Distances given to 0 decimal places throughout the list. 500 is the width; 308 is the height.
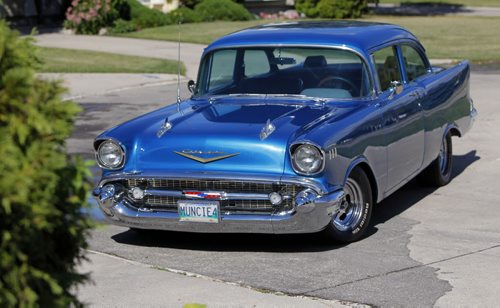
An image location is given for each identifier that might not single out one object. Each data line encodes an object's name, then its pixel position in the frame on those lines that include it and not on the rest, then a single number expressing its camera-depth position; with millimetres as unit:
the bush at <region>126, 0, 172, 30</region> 30591
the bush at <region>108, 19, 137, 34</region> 29188
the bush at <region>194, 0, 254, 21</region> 32469
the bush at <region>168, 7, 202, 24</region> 31423
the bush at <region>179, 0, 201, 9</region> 32409
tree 3510
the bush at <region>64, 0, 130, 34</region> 29078
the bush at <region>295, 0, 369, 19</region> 33469
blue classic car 7156
